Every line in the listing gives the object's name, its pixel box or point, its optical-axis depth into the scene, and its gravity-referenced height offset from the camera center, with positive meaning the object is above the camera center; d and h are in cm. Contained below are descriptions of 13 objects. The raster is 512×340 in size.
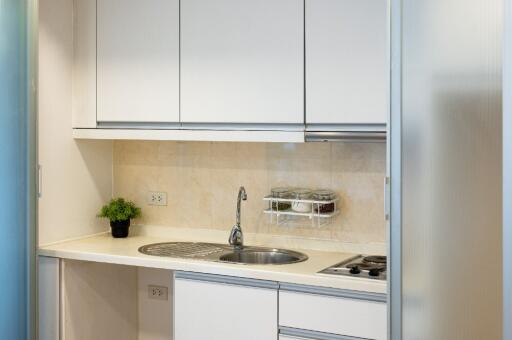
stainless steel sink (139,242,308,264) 343 -41
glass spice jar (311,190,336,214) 338 -17
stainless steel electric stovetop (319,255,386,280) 293 -42
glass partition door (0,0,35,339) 322 -3
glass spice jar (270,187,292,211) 350 -14
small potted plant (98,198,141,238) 381 -26
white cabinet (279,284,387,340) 280 -58
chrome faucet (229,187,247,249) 354 -32
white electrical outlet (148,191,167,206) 394 -17
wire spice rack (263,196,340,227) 338 -22
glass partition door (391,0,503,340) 151 -1
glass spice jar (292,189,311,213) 343 -18
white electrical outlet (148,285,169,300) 397 -69
